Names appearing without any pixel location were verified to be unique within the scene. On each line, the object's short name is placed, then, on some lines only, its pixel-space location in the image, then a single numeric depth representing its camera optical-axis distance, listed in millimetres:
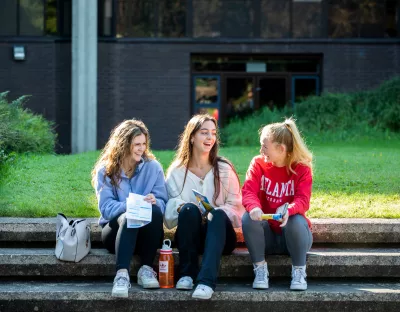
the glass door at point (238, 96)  21656
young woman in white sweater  5875
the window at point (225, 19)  21469
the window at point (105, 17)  21234
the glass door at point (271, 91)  21797
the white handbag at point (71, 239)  6090
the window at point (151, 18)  21375
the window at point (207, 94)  21844
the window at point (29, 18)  21094
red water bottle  5938
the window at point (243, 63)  21844
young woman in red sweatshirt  5930
